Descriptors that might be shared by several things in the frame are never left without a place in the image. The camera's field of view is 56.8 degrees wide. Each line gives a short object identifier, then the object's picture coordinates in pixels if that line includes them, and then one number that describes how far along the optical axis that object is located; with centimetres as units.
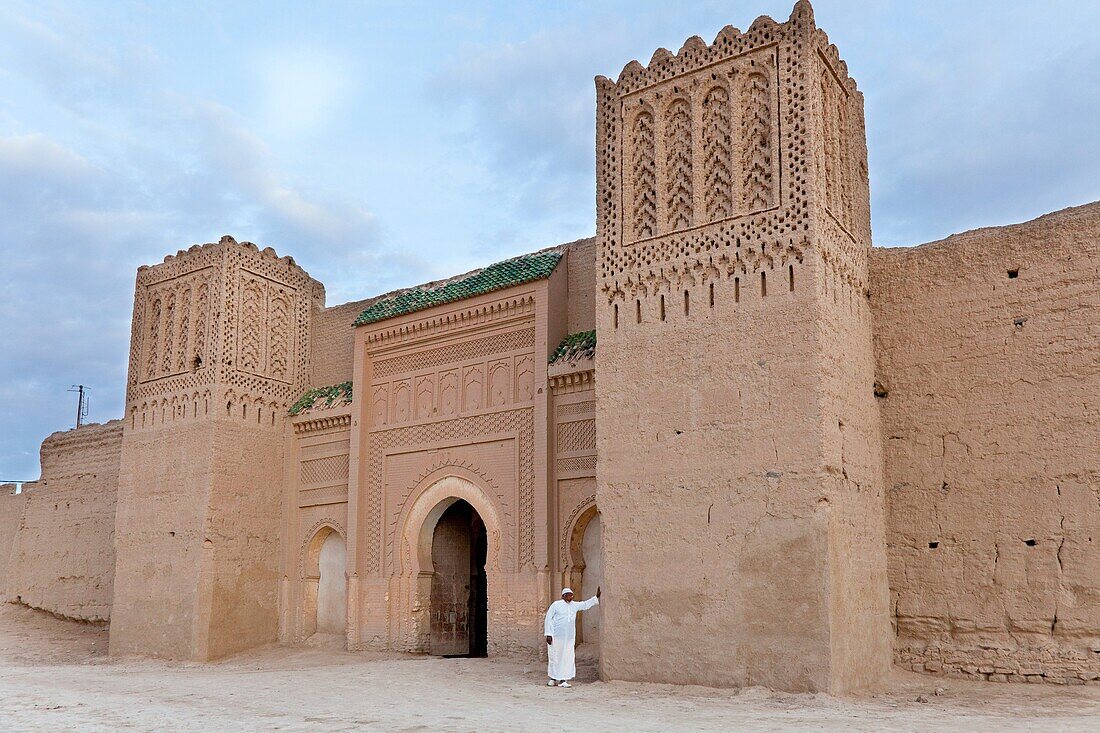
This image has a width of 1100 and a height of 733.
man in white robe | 898
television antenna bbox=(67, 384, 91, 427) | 2879
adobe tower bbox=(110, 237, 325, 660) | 1290
